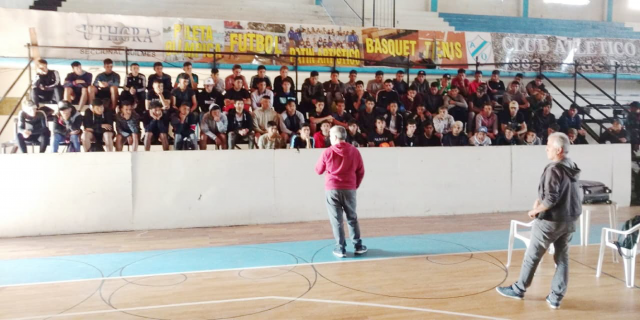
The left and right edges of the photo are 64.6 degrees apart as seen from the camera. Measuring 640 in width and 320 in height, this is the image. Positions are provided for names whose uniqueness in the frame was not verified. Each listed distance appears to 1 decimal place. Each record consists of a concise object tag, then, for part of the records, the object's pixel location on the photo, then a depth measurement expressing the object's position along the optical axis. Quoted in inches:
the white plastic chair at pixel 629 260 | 183.8
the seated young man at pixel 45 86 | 323.0
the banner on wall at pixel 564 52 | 476.7
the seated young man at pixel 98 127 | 304.2
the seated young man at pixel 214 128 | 324.2
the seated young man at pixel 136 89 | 331.3
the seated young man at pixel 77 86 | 326.0
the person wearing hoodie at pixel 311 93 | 355.9
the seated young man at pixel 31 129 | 302.2
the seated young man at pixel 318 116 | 343.9
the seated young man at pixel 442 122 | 358.4
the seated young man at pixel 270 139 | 319.3
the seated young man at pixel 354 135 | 334.6
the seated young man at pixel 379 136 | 342.3
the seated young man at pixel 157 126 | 317.1
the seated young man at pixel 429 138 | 349.7
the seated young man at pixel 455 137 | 353.4
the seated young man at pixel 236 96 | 337.4
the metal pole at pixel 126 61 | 347.1
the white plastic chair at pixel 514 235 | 205.8
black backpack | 186.0
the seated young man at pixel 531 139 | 367.9
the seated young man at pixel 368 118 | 345.7
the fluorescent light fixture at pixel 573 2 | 623.8
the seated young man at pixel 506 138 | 362.6
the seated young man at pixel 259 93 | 348.8
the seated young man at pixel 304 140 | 319.3
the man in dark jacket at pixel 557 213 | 158.4
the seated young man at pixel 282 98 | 351.3
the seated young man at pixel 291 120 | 338.6
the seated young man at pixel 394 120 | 354.6
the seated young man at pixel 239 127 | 327.0
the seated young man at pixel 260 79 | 353.1
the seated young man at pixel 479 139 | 355.6
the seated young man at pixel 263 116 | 333.4
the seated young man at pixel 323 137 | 330.0
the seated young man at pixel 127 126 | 313.1
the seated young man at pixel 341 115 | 347.9
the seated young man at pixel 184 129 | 319.3
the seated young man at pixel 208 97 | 339.3
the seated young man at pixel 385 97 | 362.9
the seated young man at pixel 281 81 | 354.6
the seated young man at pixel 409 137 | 348.8
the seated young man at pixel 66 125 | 306.2
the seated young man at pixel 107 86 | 327.9
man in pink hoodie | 223.9
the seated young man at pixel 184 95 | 331.9
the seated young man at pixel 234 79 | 346.3
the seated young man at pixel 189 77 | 337.0
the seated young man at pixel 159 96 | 328.8
